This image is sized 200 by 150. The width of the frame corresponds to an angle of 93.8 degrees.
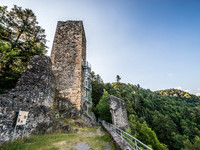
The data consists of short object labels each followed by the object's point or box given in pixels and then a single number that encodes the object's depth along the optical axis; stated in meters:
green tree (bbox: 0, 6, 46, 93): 8.60
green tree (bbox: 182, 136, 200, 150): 20.39
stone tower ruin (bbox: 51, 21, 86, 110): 13.19
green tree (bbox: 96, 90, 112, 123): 16.73
